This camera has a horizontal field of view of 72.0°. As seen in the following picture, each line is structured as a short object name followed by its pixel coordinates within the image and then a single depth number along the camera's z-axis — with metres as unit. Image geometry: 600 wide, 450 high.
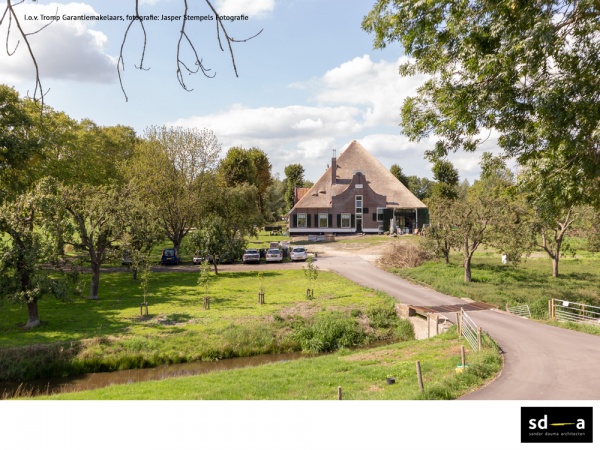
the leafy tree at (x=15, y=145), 23.98
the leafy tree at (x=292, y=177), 83.50
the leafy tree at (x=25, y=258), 19.52
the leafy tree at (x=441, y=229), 31.38
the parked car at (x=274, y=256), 40.03
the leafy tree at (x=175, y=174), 40.50
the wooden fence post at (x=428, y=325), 19.50
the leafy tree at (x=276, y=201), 72.45
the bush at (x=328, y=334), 19.86
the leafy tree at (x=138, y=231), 26.62
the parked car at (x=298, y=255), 40.12
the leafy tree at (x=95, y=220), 26.08
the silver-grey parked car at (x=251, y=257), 39.81
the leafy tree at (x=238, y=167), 59.84
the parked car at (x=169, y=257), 39.94
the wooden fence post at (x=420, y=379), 9.97
